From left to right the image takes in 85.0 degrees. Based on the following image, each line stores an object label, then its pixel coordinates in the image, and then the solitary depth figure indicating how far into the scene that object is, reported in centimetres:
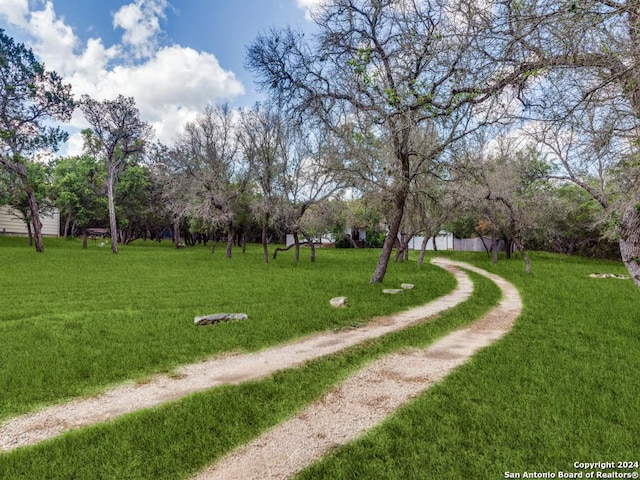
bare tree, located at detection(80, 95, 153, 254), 2723
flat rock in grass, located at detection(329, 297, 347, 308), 998
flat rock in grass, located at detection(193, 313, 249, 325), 800
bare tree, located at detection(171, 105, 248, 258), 2559
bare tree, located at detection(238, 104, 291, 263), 2225
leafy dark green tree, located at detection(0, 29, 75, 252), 2216
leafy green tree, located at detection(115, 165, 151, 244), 3497
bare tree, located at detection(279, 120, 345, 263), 2114
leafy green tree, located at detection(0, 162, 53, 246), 2689
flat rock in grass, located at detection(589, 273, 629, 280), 1859
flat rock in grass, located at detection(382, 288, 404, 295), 1195
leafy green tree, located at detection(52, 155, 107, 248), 3127
